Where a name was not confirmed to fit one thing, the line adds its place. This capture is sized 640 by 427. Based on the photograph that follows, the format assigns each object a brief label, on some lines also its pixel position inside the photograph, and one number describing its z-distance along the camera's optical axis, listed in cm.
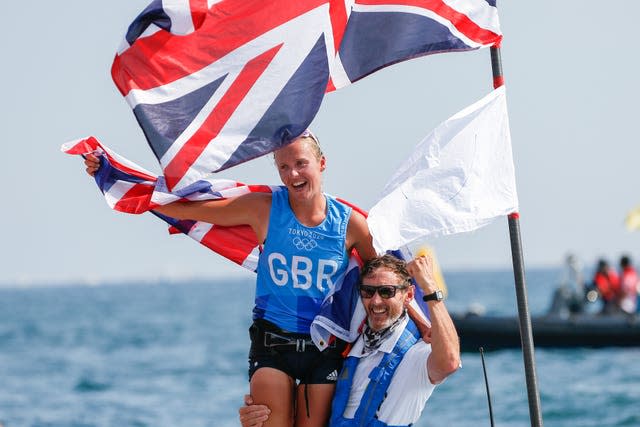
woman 1153
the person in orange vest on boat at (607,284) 5303
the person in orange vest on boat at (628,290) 5200
